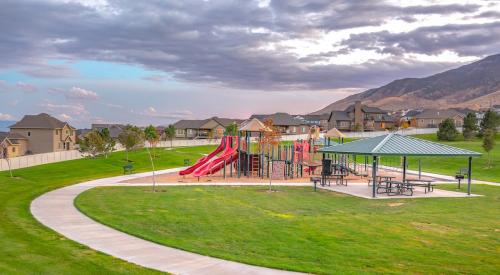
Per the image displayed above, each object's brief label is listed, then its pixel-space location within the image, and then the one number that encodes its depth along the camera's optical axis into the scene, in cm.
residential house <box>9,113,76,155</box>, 8300
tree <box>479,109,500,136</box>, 8525
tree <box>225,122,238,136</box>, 9334
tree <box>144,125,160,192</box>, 7875
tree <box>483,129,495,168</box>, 4644
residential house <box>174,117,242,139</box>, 12506
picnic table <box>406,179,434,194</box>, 2760
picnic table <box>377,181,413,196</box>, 2672
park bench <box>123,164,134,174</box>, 3653
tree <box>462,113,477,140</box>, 8538
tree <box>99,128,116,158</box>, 6134
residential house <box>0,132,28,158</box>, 7544
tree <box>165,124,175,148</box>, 9845
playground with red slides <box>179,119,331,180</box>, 3563
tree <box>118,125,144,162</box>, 5634
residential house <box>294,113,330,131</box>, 14825
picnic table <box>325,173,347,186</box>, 3136
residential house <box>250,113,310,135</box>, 11362
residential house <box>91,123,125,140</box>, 12259
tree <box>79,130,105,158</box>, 5903
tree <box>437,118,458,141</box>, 8481
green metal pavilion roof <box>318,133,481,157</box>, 2678
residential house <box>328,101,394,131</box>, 12444
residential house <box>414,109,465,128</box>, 12681
